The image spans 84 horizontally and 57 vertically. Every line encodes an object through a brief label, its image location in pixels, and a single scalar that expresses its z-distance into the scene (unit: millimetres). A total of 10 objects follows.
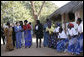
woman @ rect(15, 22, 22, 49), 6895
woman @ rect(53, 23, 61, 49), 6236
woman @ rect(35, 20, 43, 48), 6701
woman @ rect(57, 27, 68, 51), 5680
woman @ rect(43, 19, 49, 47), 6917
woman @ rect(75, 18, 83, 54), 4823
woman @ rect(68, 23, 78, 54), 5156
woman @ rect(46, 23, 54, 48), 6624
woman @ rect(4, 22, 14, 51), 6710
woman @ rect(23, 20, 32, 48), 6806
